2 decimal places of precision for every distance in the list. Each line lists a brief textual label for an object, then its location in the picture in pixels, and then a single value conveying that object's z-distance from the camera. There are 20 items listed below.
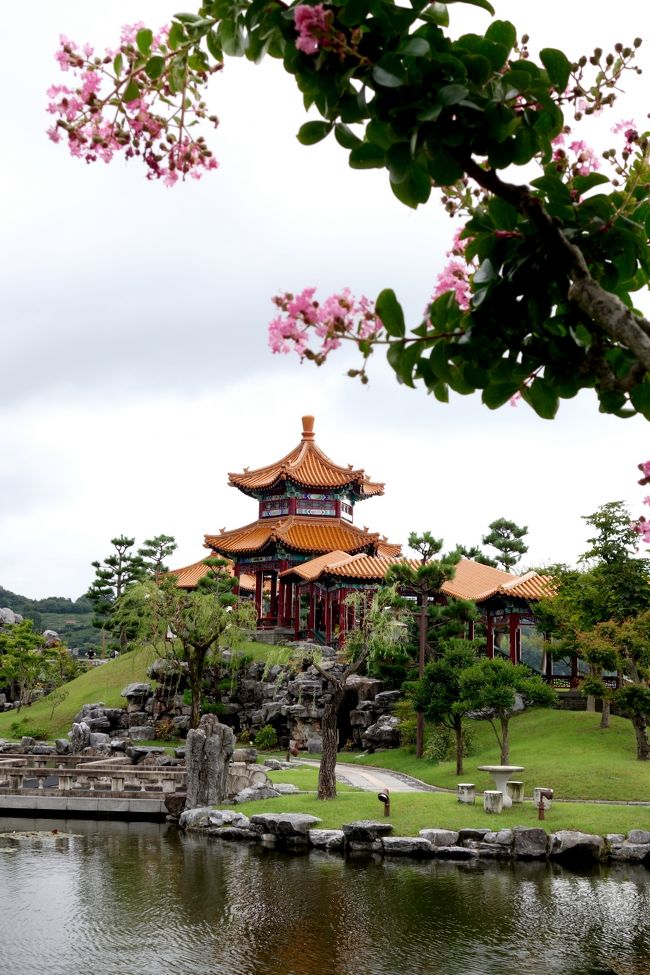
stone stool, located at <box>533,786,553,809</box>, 15.97
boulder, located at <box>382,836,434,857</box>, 14.76
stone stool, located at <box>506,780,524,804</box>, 17.05
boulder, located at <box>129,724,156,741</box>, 30.56
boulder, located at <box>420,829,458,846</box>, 14.95
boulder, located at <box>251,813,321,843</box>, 15.74
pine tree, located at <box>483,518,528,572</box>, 48.00
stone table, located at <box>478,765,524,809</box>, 17.01
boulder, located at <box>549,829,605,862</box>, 14.49
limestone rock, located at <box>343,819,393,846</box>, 15.19
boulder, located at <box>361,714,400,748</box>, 26.84
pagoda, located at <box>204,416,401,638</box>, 38.34
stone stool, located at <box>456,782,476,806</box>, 17.20
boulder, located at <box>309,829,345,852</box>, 15.20
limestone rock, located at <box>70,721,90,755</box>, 27.81
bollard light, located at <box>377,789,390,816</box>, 16.09
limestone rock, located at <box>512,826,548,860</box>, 14.57
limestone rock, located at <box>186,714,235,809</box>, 18.84
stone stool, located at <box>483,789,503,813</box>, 16.30
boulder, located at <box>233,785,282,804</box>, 18.61
